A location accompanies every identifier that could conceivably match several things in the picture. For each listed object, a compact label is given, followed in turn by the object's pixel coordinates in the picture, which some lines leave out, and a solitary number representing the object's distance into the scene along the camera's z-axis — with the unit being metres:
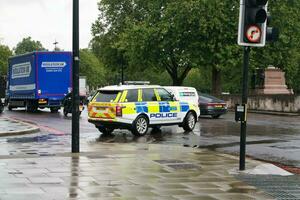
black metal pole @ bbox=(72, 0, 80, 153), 12.63
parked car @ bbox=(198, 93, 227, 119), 29.72
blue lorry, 31.55
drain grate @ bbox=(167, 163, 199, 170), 10.66
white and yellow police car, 17.92
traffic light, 10.09
